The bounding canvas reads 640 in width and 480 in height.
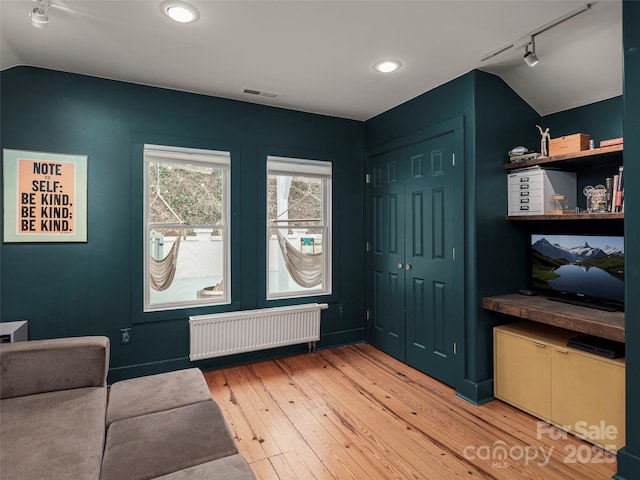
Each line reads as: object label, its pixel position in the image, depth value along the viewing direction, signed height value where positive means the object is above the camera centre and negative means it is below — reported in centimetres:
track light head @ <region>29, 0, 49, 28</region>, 197 +126
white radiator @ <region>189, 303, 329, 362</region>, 333 -84
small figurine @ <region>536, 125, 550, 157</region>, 278 +76
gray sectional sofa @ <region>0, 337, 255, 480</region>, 140 -84
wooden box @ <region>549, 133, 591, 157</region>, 255 +71
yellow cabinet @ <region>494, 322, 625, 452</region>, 217 -94
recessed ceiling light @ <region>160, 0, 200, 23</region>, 201 +133
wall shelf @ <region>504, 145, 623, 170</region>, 230 +60
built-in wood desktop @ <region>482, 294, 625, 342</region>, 210 -47
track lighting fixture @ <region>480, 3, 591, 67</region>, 211 +133
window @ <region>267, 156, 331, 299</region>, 385 +18
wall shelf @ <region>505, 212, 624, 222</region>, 226 +18
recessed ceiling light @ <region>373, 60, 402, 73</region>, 273 +137
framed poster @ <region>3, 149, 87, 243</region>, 276 +38
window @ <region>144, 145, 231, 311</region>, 332 +15
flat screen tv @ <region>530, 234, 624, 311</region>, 242 -19
